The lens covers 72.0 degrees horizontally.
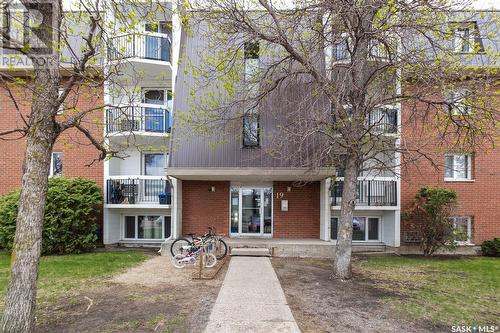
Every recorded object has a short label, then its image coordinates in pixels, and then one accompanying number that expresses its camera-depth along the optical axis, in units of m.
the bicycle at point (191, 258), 9.72
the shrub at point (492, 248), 13.00
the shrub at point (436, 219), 12.14
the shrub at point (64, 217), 11.21
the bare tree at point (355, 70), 7.89
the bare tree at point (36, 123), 4.66
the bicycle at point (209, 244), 10.31
